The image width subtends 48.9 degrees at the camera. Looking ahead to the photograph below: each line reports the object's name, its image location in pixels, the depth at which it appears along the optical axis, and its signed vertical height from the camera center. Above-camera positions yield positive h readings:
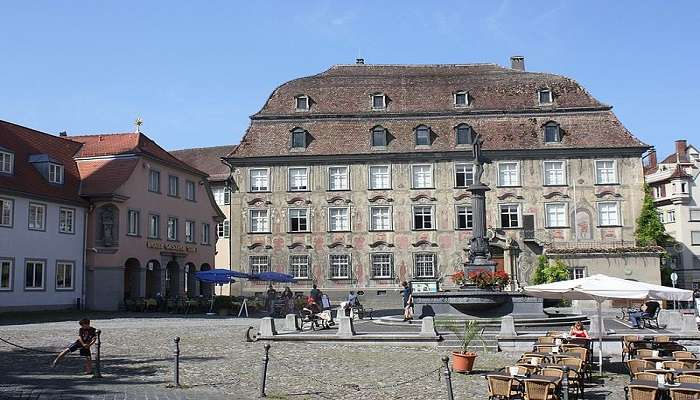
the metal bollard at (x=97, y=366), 14.70 -1.50
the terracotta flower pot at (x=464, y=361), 15.62 -1.61
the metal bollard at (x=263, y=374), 12.55 -1.43
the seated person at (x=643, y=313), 26.00 -1.17
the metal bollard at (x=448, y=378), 10.48 -1.33
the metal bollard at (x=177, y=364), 13.63 -1.36
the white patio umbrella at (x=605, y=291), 15.71 -0.22
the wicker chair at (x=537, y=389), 11.02 -1.55
